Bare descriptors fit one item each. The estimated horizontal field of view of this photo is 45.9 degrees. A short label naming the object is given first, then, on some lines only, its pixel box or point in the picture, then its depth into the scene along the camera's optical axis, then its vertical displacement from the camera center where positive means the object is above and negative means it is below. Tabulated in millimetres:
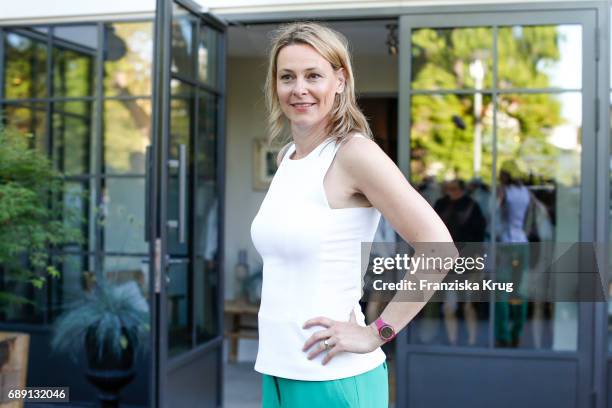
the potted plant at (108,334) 3912 -729
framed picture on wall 6352 +326
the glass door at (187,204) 3350 -15
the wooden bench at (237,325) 5750 -1019
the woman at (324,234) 1283 -55
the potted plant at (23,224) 3184 -133
